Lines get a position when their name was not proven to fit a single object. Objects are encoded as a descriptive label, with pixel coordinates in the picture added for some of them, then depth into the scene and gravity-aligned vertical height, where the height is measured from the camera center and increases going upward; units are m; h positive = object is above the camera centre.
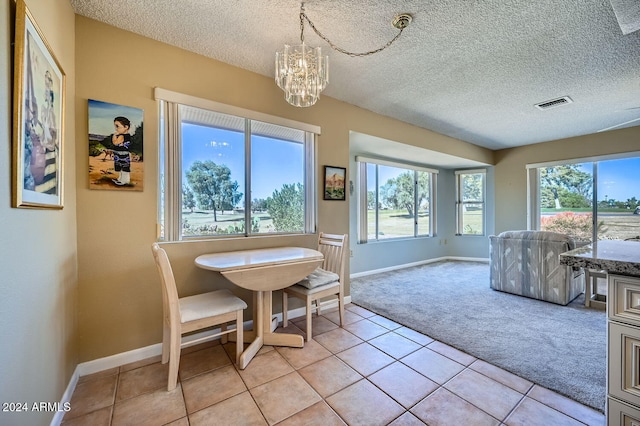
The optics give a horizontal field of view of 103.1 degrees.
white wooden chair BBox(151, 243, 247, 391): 1.54 -0.66
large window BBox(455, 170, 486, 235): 5.57 +0.23
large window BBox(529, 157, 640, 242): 4.09 +0.24
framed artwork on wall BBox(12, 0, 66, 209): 0.95 +0.42
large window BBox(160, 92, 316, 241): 2.05 +0.37
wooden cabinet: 0.96 -0.54
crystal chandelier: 1.71 +0.98
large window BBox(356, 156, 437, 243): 4.42 +0.24
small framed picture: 2.92 +0.35
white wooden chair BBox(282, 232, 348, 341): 2.20 -0.62
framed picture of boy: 1.76 +0.48
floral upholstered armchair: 2.92 -0.69
